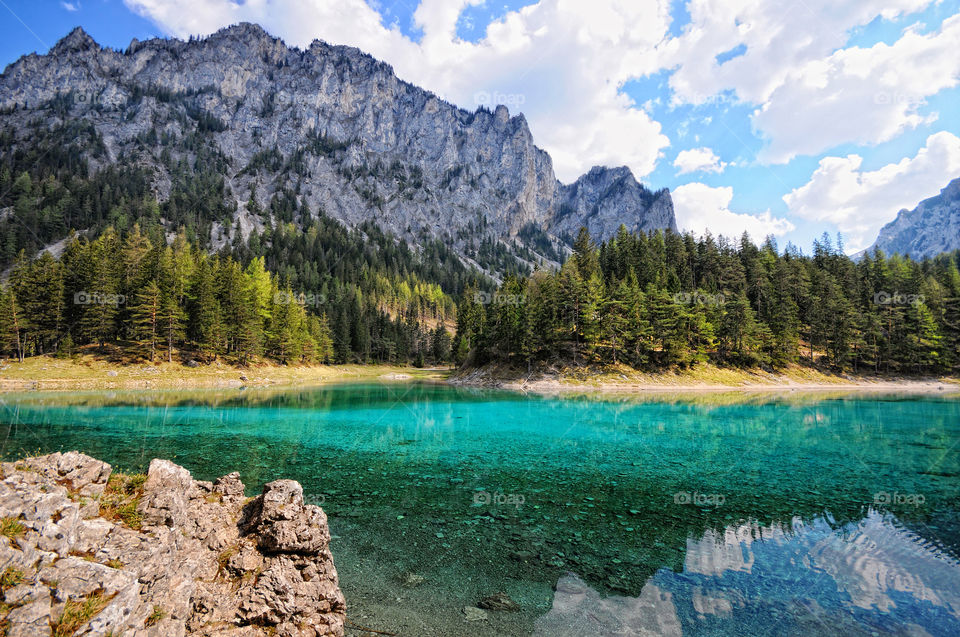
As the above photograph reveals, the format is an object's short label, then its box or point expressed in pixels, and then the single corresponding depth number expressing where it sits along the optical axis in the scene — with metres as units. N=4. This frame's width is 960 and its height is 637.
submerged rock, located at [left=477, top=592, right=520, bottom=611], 7.84
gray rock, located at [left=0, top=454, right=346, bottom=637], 4.52
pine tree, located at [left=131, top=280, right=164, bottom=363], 58.84
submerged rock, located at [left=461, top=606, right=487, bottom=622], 7.50
